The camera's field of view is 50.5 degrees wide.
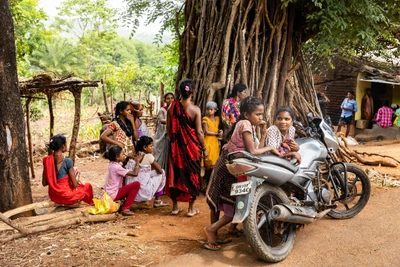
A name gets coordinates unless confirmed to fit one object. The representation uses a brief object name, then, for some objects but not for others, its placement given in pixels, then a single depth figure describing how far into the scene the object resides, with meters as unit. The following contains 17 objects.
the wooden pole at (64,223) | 4.54
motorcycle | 3.78
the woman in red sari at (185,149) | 5.32
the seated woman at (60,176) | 5.34
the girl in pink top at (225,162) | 4.03
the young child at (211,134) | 6.08
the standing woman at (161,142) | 6.26
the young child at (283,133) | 4.29
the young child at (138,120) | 6.53
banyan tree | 6.37
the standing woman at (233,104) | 5.84
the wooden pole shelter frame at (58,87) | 6.93
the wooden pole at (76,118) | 7.09
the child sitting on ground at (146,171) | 5.57
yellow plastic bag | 5.24
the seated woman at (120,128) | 5.77
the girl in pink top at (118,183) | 5.48
